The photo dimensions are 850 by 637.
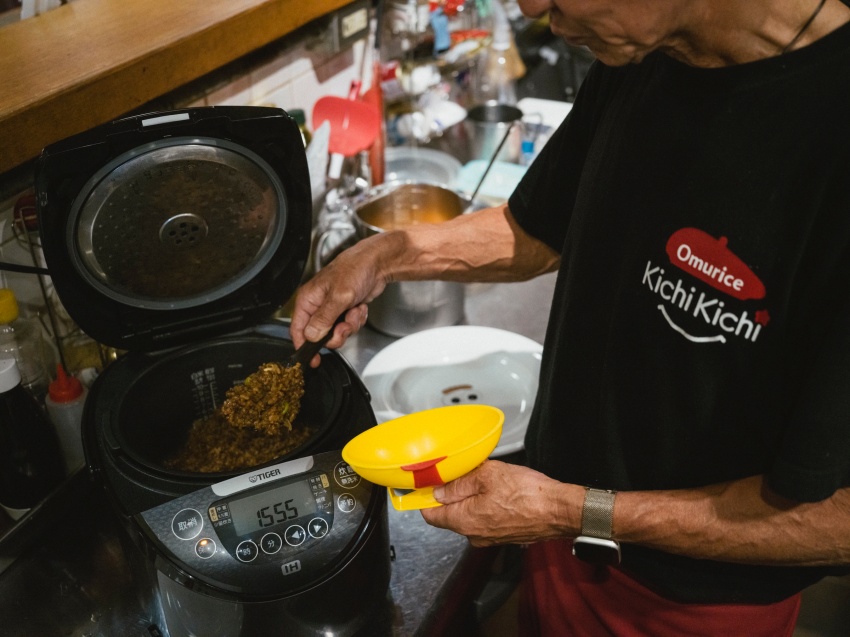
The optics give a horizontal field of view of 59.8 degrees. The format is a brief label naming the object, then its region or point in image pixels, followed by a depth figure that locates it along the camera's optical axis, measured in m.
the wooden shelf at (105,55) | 0.94
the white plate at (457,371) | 1.34
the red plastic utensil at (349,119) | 1.70
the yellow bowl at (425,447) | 0.79
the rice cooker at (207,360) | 0.80
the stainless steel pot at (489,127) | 2.14
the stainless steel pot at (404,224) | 1.47
